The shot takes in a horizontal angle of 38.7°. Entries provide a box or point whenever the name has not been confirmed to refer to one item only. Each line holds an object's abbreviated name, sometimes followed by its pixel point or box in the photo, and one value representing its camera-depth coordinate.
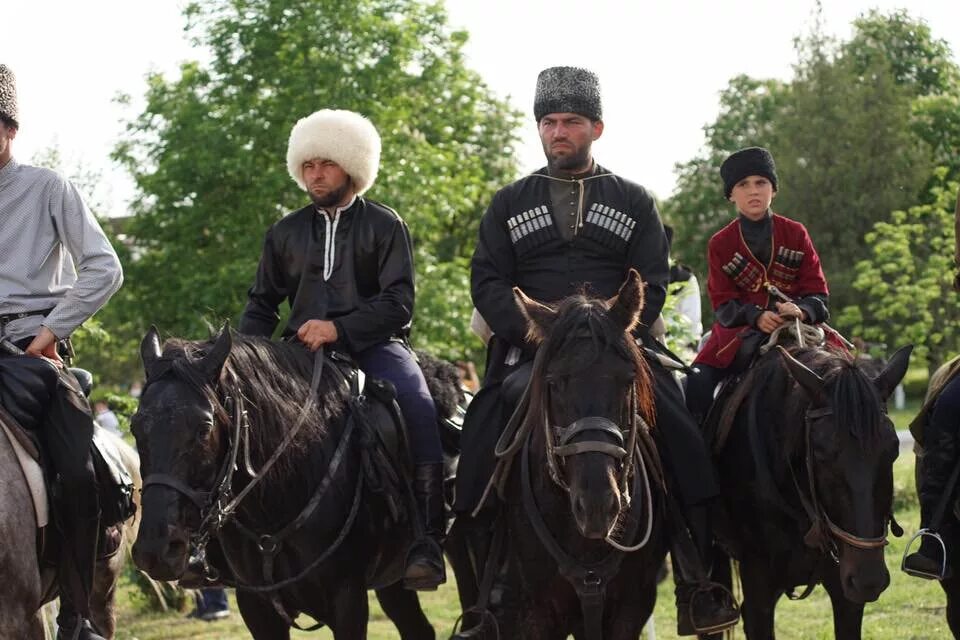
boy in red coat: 7.93
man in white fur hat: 7.29
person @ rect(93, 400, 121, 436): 13.63
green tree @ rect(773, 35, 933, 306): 48.09
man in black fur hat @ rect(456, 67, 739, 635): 6.60
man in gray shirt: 6.58
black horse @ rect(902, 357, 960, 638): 7.07
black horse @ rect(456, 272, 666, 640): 5.27
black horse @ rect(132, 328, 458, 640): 5.70
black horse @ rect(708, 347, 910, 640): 6.24
